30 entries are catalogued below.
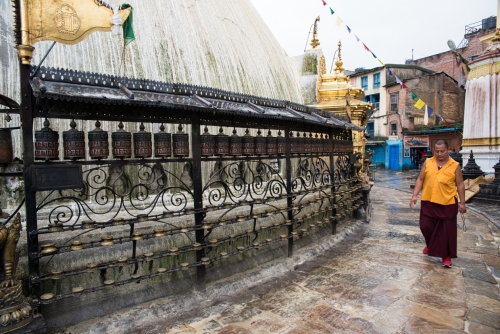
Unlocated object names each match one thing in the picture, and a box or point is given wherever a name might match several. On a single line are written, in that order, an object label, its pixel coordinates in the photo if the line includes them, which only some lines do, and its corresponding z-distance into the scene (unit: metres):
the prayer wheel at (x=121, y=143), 2.84
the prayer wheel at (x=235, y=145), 3.60
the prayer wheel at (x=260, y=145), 3.89
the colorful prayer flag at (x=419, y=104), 14.77
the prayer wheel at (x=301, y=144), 4.58
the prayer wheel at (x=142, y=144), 2.94
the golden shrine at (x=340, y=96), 8.23
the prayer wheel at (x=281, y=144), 4.17
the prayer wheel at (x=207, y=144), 3.38
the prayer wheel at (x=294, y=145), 4.45
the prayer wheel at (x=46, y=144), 2.53
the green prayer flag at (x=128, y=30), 3.22
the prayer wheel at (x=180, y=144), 3.17
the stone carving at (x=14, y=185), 3.33
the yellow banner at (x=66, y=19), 2.43
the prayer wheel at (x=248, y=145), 3.78
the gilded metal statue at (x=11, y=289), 2.25
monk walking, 4.25
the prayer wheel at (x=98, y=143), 2.74
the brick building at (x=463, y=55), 23.64
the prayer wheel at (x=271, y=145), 4.01
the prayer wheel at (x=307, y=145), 4.71
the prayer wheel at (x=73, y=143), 2.65
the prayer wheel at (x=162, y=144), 3.08
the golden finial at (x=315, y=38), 8.87
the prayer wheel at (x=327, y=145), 5.28
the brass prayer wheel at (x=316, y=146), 4.93
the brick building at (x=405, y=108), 24.39
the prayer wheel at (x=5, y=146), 2.56
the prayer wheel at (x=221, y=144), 3.48
